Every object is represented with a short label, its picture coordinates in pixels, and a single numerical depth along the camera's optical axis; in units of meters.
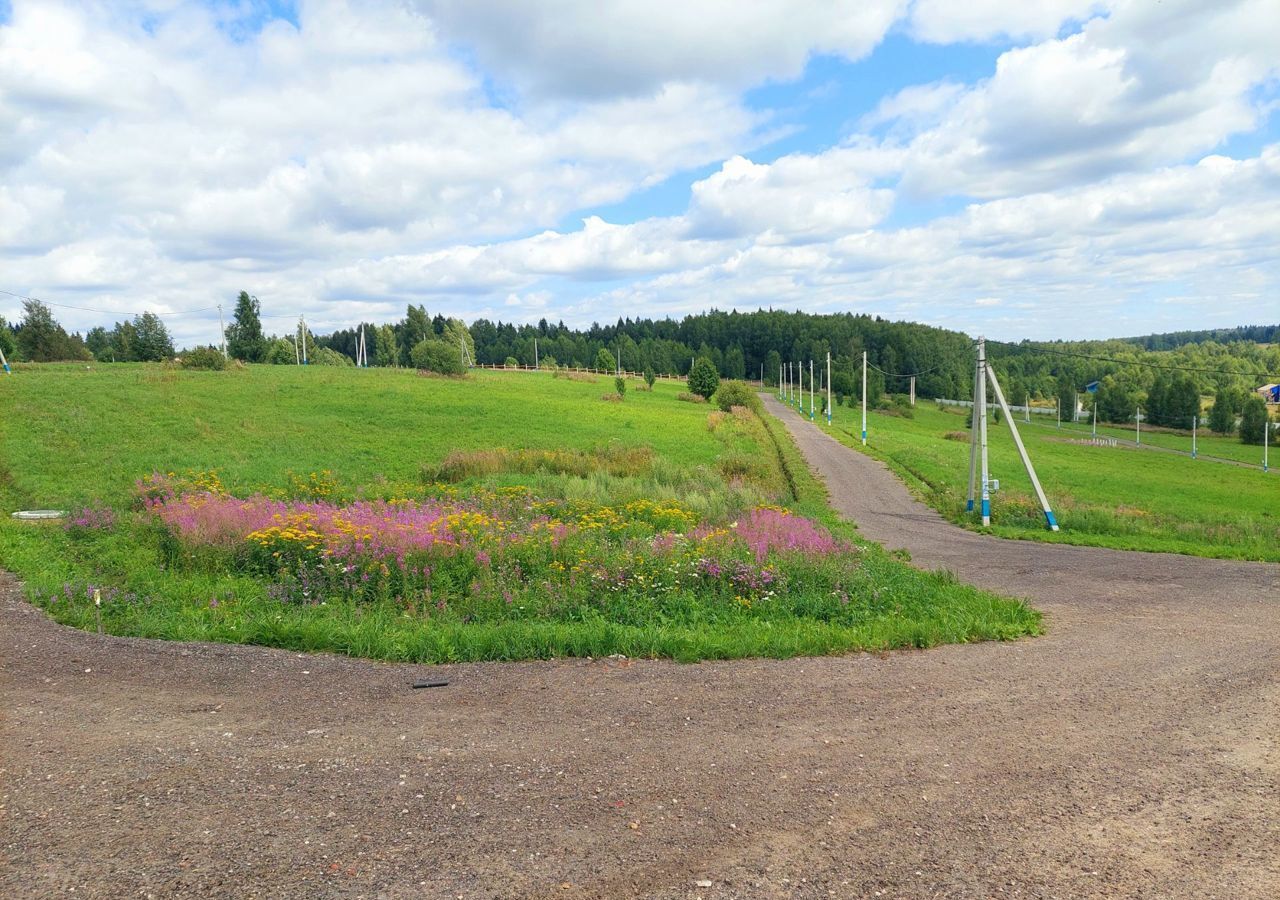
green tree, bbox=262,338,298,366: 105.19
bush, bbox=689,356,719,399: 78.75
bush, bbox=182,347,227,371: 55.75
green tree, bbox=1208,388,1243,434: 108.38
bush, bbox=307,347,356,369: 111.81
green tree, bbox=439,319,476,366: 119.93
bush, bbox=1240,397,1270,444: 98.31
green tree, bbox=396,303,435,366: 132.75
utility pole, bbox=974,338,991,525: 24.70
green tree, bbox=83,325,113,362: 139.25
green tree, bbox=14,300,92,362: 87.44
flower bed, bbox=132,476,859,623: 10.42
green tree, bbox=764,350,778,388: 152.04
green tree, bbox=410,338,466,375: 66.75
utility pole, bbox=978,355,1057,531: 23.42
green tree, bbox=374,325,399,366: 129.38
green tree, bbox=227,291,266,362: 95.12
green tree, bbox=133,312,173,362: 90.94
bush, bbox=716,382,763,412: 64.00
